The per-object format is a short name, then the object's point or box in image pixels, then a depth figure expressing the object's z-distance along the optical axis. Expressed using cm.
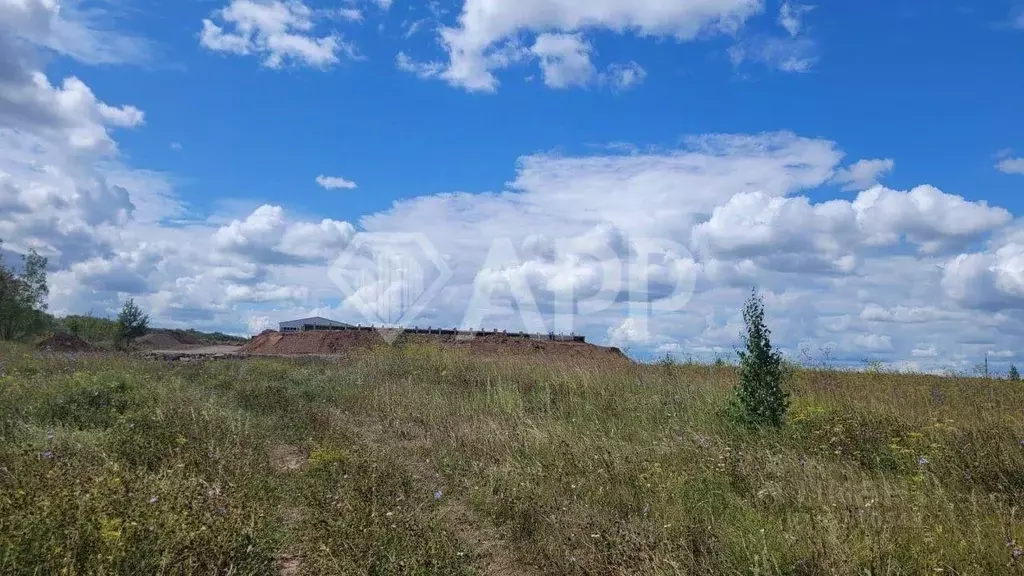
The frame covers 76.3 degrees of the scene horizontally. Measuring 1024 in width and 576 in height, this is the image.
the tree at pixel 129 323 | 4494
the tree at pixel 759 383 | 813
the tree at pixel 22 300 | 4288
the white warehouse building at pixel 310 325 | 4428
